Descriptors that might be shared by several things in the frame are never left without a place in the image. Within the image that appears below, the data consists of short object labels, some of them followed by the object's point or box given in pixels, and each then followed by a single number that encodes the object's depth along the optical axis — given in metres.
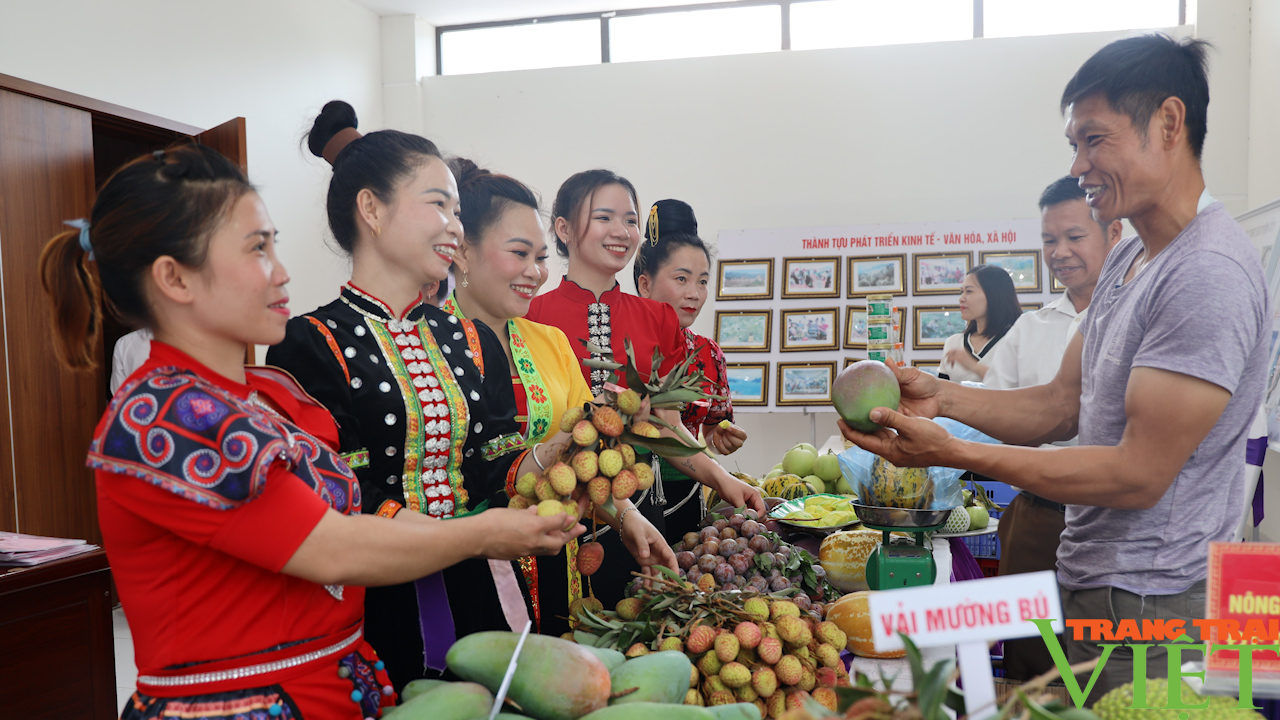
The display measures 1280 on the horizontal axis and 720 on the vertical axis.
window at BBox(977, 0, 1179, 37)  5.61
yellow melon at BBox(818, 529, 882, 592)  1.96
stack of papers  2.30
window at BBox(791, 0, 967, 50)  5.89
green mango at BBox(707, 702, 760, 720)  1.00
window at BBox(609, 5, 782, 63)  6.22
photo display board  5.57
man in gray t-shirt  1.27
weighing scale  1.77
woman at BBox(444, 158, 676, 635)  1.80
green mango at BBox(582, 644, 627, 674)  1.13
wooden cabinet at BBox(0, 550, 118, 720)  2.24
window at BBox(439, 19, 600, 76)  6.53
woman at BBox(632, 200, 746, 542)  3.04
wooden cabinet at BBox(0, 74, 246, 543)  3.68
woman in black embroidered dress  1.38
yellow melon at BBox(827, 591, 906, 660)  1.53
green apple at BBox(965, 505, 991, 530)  2.42
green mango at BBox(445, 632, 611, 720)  0.98
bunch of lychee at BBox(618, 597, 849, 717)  1.26
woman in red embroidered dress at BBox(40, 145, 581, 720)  0.94
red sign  0.91
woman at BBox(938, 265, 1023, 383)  4.25
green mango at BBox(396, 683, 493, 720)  0.91
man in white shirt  2.21
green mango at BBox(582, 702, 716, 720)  0.93
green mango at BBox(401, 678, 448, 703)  1.00
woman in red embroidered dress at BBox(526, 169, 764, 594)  2.50
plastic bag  1.83
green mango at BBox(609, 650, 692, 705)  1.04
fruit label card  0.76
